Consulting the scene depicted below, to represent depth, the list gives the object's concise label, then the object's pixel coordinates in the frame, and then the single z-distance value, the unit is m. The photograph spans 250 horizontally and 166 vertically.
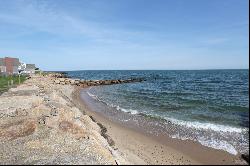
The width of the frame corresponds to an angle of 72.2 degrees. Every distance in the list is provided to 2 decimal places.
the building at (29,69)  60.47
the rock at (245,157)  6.86
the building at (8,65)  44.97
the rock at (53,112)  9.49
